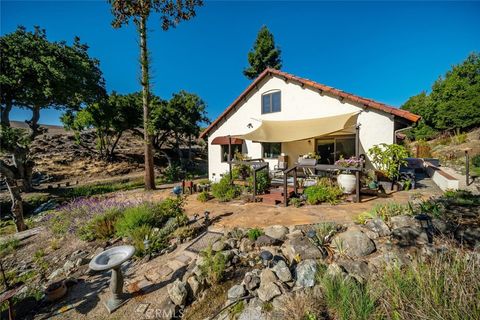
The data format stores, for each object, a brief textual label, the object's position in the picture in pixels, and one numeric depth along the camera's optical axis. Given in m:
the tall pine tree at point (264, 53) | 23.58
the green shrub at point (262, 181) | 9.26
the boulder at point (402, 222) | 4.81
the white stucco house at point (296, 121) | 9.59
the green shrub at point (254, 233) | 5.06
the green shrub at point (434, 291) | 2.24
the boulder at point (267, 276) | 3.63
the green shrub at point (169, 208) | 7.04
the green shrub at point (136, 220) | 6.25
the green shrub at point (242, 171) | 11.60
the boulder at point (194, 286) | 3.69
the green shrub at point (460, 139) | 21.47
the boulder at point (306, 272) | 3.54
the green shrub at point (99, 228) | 6.73
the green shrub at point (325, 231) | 4.68
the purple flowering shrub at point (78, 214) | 7.59
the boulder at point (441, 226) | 4.44
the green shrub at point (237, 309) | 3.18
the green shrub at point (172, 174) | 18.53
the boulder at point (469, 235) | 4.13
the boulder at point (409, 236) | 4.32
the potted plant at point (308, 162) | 8.21
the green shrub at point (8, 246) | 6.78
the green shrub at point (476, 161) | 13.46
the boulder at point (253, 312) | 3.04
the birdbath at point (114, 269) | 3.58
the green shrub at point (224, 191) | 9.33
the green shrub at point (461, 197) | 5.72
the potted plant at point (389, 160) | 8.31
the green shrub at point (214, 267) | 3.89
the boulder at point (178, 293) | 3.49
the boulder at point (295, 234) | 4.90
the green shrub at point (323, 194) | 7.46
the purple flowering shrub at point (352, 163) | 7.62
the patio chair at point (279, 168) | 11.10
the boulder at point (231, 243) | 5.01
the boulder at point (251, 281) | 3.62
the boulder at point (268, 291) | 3.35
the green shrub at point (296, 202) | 7.46
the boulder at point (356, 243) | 4.26
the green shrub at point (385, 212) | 5.25
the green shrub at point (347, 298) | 2.55
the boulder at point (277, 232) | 5.04
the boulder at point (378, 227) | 4.73
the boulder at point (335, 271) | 3.35
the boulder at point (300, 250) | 4.26
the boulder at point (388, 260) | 3.57
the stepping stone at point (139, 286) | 4.06
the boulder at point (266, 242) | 4.84
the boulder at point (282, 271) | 3.68
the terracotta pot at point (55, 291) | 4.11
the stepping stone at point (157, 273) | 4.37
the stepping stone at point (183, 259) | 4.79
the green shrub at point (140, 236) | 5.35
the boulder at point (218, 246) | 4.82
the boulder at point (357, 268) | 3.56
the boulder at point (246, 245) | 4.84
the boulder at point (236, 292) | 3.50
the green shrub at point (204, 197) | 9.47
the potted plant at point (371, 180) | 7.96
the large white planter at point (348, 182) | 7.80
